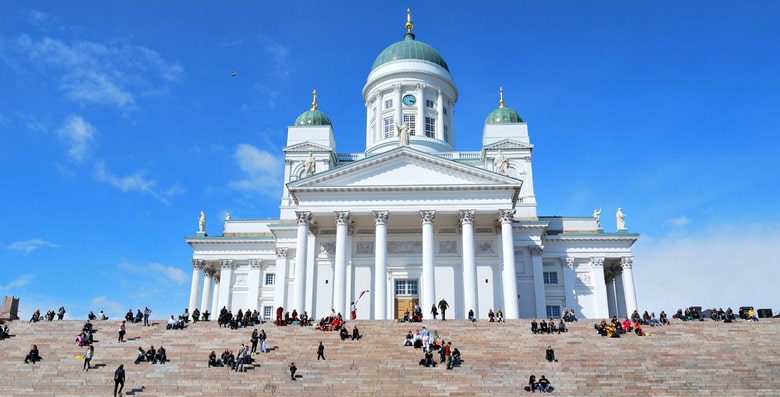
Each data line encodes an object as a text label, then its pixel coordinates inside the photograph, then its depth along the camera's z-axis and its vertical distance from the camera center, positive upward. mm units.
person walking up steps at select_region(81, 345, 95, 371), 24141 -263
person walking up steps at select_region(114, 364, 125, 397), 21297 -818
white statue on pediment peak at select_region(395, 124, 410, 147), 41531 +13699
